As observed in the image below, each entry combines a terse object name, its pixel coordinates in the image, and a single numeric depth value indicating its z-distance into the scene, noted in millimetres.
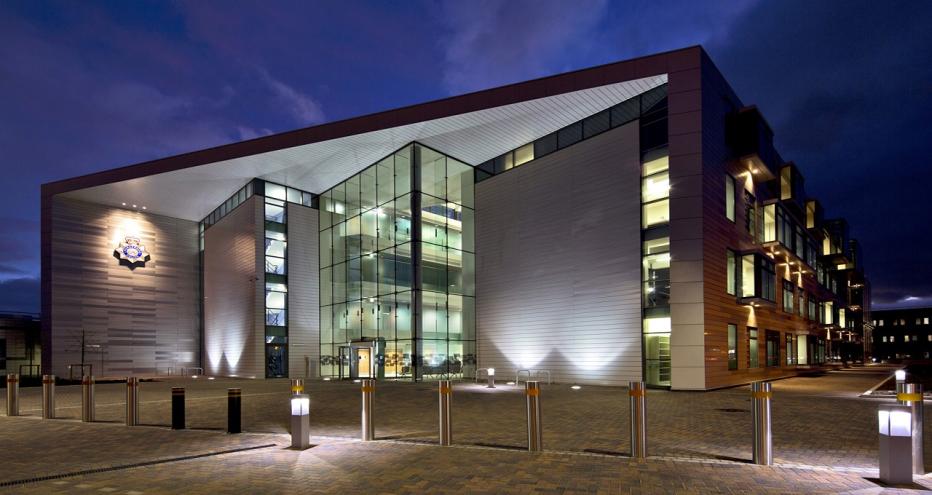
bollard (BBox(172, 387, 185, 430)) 10927
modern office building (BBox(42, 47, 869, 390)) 21688
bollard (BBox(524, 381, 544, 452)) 8117
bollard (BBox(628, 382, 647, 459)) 7551
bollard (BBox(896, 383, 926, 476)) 6465
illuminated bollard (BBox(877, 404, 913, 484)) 6109
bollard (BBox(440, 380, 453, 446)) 8695
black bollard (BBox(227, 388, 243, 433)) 10109
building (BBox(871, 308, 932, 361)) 123188
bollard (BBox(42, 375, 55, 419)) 13188
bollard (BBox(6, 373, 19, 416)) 13773
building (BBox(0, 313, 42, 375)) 46250
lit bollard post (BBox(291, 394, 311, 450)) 8531
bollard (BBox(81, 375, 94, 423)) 12234
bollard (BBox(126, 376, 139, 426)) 11477
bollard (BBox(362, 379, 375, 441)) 9242
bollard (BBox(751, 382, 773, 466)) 7156
